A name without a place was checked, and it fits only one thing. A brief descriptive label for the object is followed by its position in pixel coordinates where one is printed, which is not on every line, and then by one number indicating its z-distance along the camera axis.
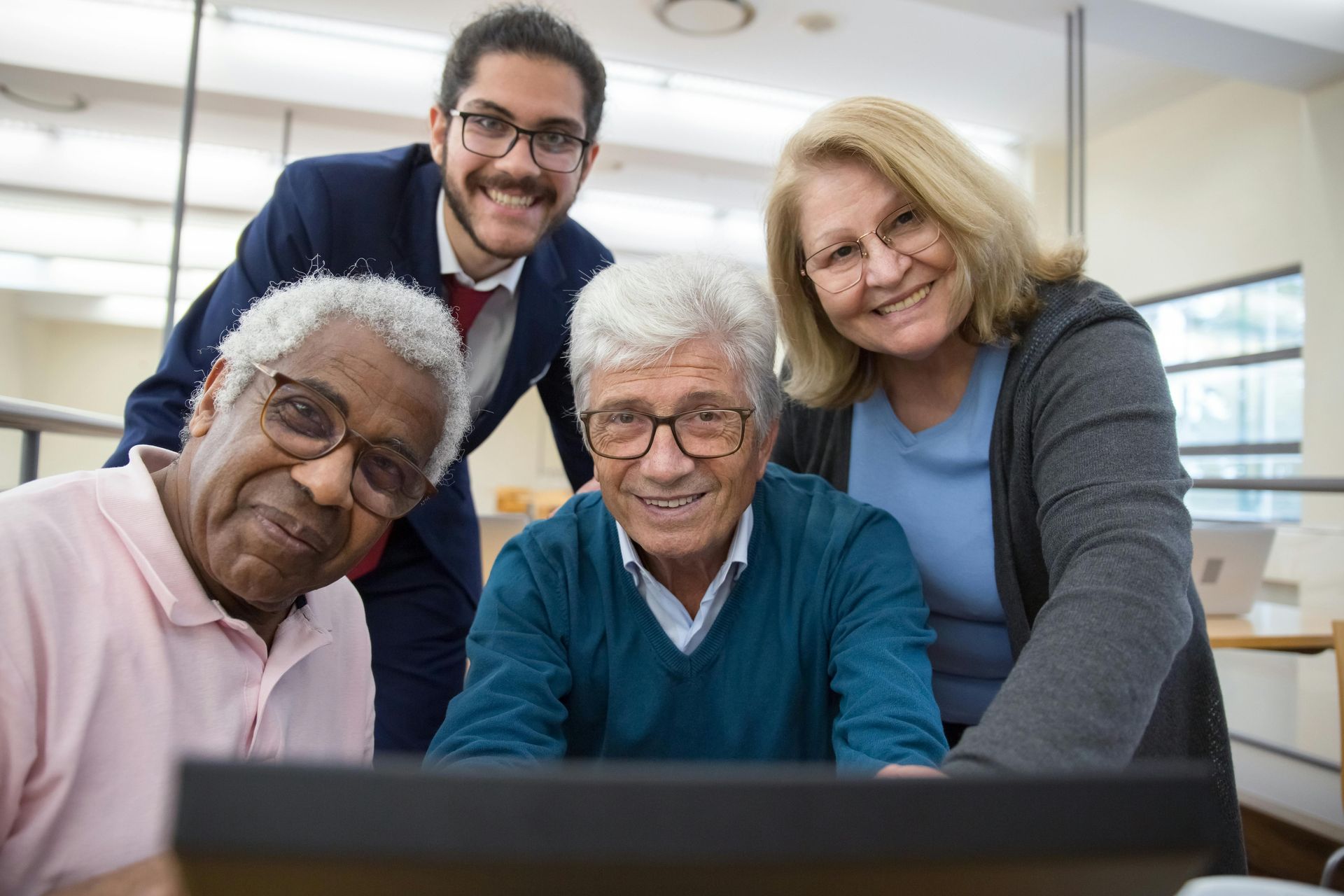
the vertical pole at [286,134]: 5.80
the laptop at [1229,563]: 2.86
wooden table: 2.63
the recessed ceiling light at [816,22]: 5.12
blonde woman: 1.07
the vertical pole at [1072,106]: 4.21
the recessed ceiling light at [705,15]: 4.92
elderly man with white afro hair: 0.79
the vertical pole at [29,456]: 2.03
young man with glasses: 1.64
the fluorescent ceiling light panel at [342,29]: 5.31
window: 5.75
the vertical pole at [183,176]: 3.04
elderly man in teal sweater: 1.18
